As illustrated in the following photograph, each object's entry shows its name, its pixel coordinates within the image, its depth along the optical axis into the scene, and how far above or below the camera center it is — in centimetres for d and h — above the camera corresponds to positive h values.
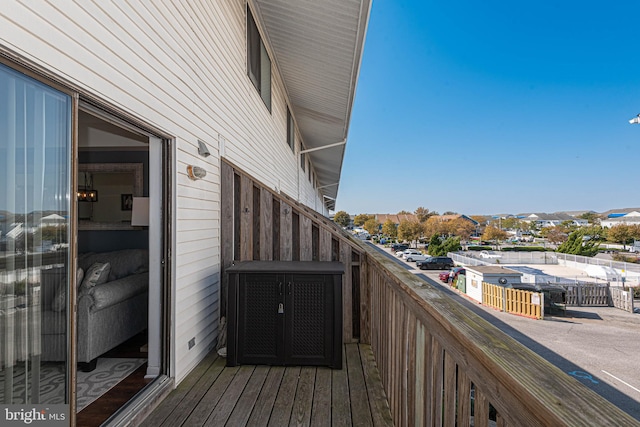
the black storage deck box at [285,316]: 279 -84
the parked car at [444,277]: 2219 -416
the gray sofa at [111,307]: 277 -83
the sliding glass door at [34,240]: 127 -8
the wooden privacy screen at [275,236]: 347 -20
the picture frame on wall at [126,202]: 539 +28
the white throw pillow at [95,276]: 296 -53
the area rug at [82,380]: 135 -125
